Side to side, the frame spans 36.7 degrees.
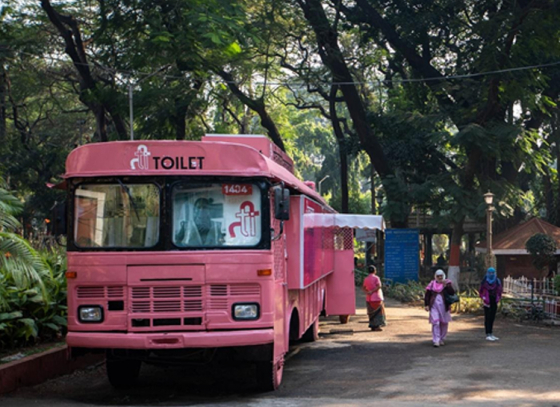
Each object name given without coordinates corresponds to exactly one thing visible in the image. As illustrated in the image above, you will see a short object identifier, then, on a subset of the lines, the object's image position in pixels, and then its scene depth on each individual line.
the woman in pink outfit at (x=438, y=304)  15.73
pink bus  9.80
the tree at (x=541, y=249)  29.64
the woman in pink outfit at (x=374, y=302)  18.97
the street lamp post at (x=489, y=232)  24.09
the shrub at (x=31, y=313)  12.12
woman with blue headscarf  16.75
